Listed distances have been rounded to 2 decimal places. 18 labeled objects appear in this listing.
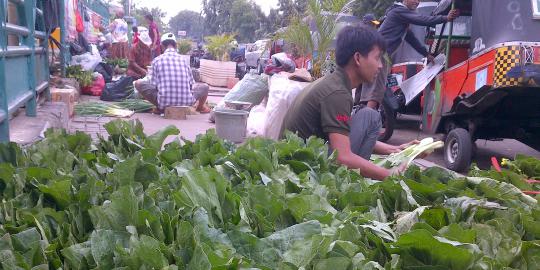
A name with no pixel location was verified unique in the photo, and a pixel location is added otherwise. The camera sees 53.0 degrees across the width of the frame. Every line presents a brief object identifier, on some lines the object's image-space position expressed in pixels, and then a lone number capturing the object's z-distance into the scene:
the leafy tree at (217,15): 57.15
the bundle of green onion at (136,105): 9.25
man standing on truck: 7.18
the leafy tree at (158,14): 65.95
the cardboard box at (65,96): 7.17
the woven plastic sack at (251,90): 7.52
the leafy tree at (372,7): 18.80
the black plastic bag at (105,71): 11.56
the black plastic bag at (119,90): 9.85
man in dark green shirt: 3.14
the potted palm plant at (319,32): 7.34
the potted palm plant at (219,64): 15.44
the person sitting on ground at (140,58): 12.64
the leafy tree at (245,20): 51.81
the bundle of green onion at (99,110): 8.13
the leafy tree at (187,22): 90.02
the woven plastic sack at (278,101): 6.10
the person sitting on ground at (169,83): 8.58
